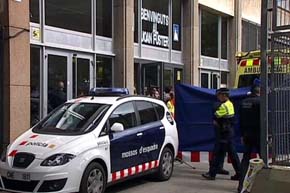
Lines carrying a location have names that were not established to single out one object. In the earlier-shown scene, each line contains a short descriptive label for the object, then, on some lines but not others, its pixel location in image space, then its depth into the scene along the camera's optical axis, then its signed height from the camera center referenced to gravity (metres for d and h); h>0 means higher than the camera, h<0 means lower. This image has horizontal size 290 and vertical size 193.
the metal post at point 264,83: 5.67 +0.06
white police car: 7.48 -0.95
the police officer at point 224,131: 9.88 -0.83
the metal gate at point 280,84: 5.58 +0.05
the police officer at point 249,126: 8.62 -0.65
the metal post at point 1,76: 11.41 +0.27
